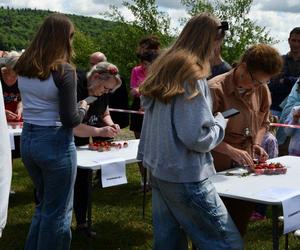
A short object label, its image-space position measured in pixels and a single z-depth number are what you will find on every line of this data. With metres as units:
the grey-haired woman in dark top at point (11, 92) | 5.14
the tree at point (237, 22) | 17.47
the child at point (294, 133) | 4.32
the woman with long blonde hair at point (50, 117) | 2.90
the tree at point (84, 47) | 21.75
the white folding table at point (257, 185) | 2.51
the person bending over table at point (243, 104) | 2.77
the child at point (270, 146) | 4.55
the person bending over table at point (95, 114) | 3.83
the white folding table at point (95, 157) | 3.45
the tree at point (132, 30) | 17.75
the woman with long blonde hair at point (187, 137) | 2.19
